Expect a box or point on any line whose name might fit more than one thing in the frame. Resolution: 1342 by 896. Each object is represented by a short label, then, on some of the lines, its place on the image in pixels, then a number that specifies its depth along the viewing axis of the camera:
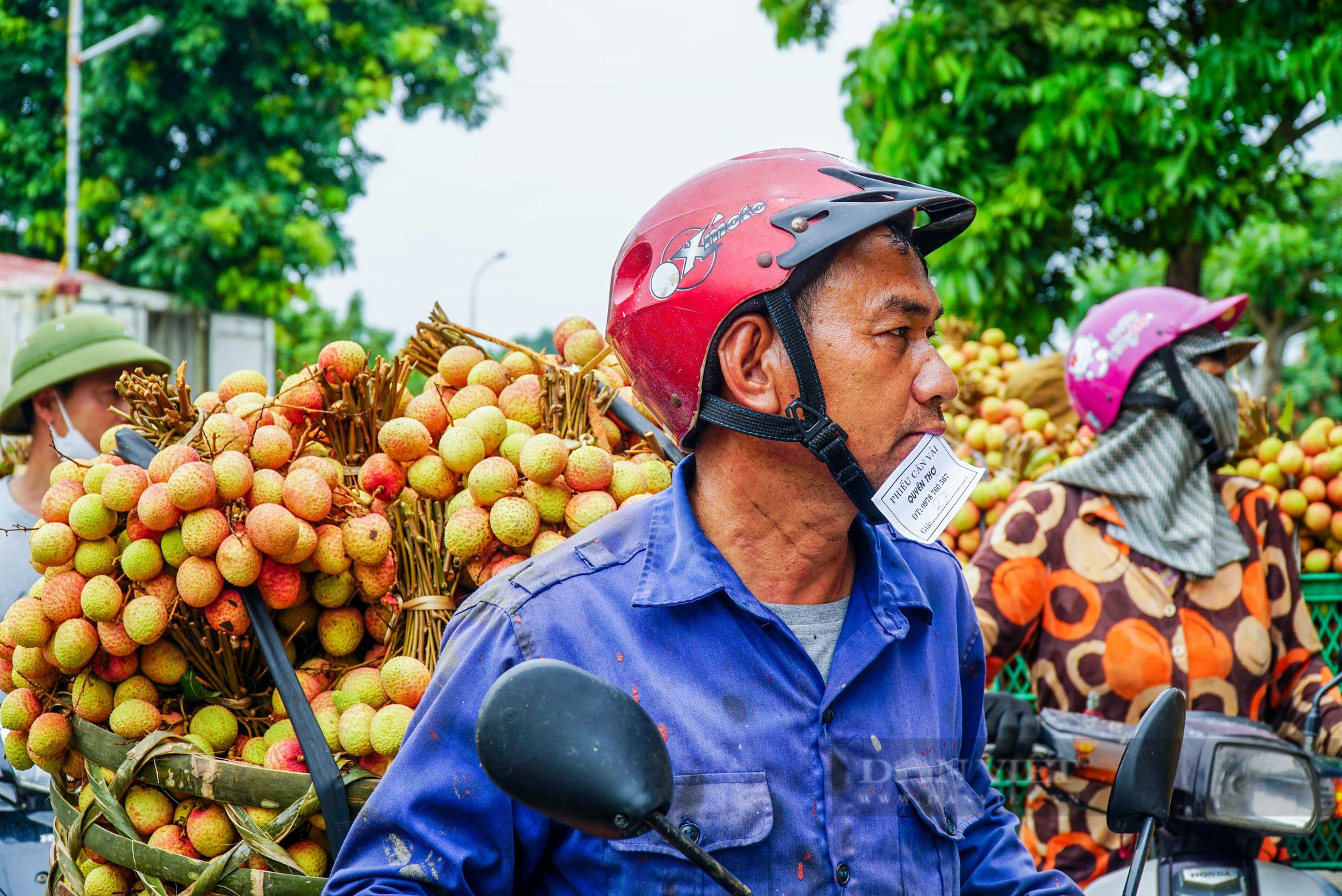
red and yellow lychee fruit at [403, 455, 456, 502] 2.47
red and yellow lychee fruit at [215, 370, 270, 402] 2.64
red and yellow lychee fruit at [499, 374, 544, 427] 2.62
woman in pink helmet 3.47
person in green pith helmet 3.82
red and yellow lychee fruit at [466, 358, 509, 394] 2.71
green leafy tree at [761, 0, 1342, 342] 7.49
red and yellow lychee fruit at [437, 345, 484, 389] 2.75
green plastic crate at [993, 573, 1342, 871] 3.84
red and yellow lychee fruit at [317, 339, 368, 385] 2.58
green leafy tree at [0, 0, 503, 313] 14.51
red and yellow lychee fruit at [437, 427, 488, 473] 2.42
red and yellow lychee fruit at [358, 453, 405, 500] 2.50
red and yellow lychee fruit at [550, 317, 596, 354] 3.04
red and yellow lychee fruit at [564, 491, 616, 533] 2.34
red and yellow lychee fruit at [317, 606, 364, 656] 2.36
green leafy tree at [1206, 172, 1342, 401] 19.81
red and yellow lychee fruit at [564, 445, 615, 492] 2.39
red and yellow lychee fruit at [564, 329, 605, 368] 2.92
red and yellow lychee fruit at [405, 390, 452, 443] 2.59
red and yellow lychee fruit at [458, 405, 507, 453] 2.46
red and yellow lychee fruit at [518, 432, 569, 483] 2.36
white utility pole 14.02
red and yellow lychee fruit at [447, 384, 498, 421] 2.62
